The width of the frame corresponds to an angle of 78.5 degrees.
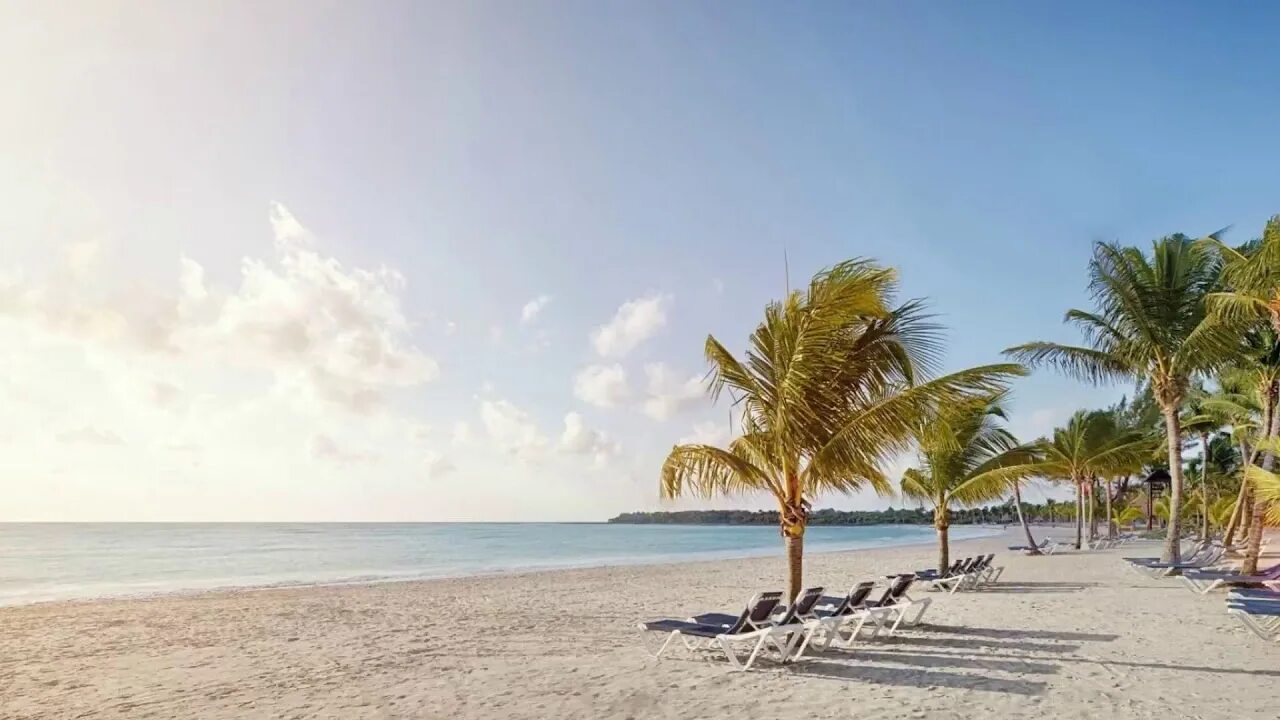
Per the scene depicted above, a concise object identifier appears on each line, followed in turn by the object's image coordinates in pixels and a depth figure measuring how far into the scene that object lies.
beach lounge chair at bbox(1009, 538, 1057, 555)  27.30
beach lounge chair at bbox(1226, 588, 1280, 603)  8.38
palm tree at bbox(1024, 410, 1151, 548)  24.99
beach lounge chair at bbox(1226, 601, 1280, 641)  7.71
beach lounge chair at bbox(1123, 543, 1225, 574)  15.91
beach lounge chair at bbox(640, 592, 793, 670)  7.10
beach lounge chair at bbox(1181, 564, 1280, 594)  11.33
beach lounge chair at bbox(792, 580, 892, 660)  7.85
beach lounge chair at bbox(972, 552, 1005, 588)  14.91
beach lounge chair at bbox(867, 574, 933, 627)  8.80
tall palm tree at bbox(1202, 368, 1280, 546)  16.23
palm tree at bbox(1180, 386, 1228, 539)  23.88
